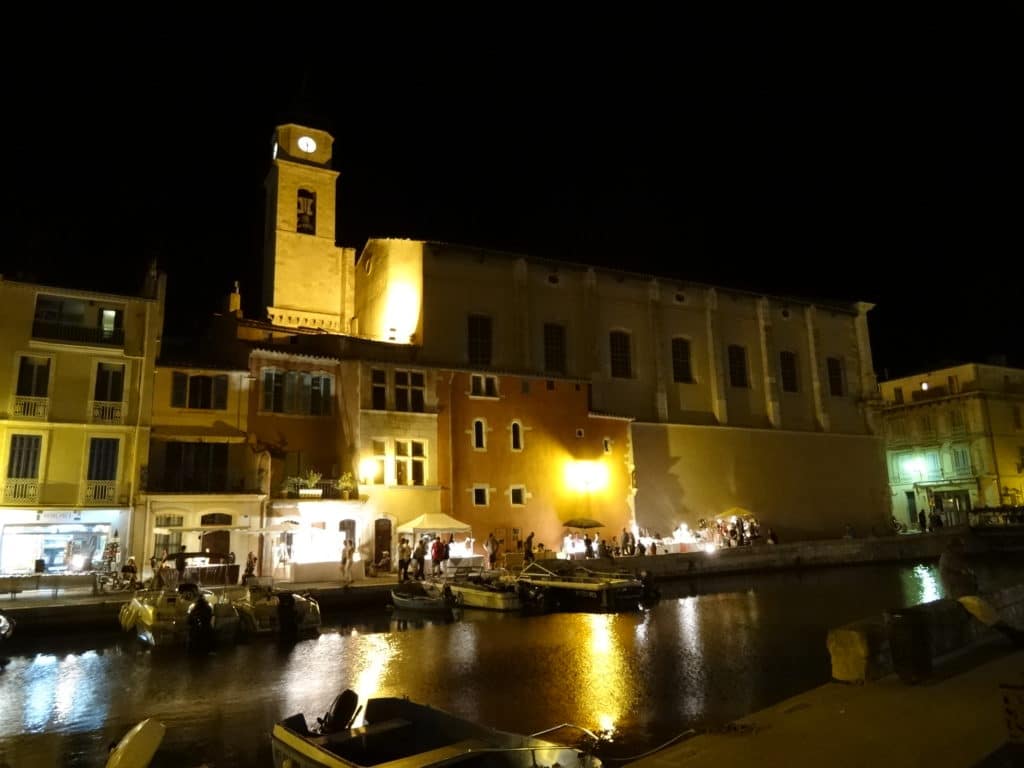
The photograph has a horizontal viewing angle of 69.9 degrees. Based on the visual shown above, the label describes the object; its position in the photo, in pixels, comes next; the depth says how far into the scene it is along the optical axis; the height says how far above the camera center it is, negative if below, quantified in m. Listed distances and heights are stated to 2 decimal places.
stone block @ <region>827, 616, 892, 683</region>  9.23 -1.51
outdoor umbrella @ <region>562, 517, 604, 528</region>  32.45 +0.62
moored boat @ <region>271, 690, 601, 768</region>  6.29 -1.82
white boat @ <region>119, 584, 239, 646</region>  18.39 -1.76
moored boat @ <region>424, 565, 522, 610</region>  23.47 -1.63
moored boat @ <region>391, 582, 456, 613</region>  22.39 -1.73
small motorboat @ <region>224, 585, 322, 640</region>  19.47 -1.83
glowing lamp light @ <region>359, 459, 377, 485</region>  28.53 +2.76
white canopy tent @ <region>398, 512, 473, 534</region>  28.05 +0.62
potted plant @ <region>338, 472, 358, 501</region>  27.91 +2.18
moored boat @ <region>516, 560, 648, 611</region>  24.03 -1.77
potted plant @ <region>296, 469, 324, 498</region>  27.55 +2.22
